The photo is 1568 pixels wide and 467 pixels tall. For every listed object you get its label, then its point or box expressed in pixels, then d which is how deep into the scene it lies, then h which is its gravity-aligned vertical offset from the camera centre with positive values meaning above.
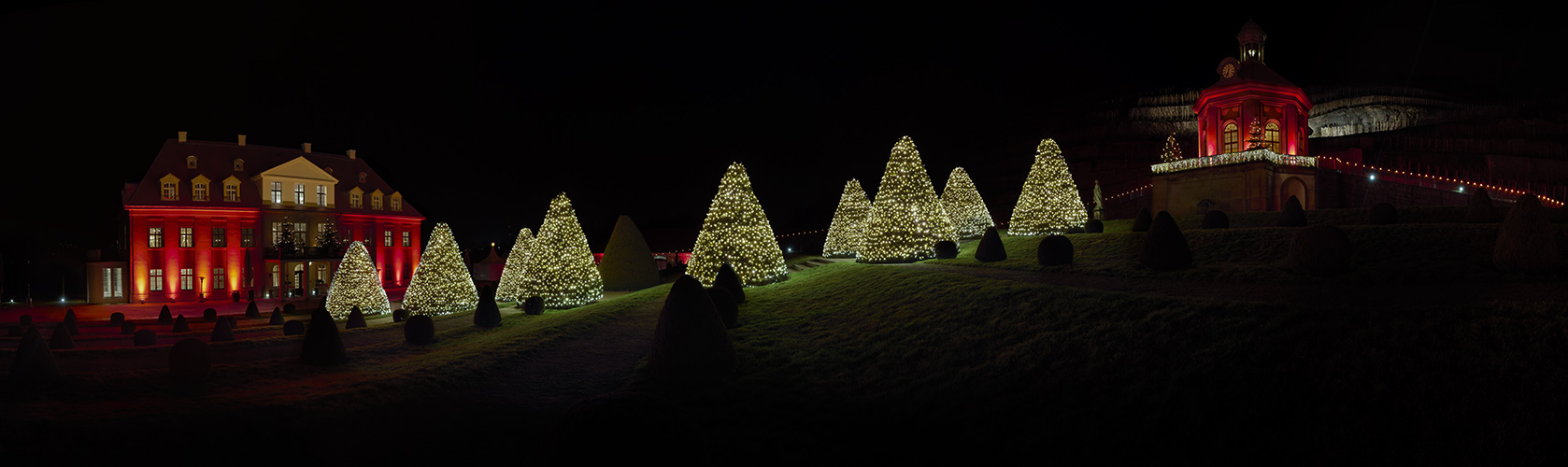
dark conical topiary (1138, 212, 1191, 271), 17.36 -0.61
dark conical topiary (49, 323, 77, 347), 18.22 -2.30
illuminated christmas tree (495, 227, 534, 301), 28.59 -1.22
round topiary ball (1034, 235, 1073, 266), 21.81 -0.81
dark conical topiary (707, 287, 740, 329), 18.22 -1.94
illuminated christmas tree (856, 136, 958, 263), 29.39 +0.72
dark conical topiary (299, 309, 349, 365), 14.46 -2.10
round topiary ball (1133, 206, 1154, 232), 27.94 +0.20
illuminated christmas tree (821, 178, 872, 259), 36.34 +0.60
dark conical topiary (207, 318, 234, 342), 21.05 -2.61
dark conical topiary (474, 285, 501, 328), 21.05 -2.22
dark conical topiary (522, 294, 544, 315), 24.15 -2.35
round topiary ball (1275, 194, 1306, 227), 23.94 +0.29
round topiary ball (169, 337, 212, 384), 11.93 -2.01
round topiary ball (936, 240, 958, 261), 28.94 -0.83
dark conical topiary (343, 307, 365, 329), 24.09 -2.69
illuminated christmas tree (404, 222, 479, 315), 25.84 -1.46
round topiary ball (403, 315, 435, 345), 17.92 -2.33
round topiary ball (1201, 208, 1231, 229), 26.34 +0.16
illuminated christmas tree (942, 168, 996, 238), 37.88 +1.18
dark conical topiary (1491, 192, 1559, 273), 12.59 -0.51
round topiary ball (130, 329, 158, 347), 19.66 -2.58
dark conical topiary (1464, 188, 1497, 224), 21.25 +0.22
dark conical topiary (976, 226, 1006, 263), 25.73 -0.76
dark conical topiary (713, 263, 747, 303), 21.62 -1.47
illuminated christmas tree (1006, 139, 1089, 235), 32.44 +1.42
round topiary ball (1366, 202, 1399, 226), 22.56 +0.18
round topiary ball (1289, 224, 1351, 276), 14.22 -0.66
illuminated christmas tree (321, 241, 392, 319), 27.11 -1.68
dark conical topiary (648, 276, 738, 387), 12.35 -2.00
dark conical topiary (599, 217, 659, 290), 31.38 -1.06
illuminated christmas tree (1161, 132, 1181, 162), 38.94 +4.51
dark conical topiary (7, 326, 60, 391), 11.00 -1.86
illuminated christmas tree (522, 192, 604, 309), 25.98 -0.99
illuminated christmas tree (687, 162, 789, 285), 27.55 -0.08
